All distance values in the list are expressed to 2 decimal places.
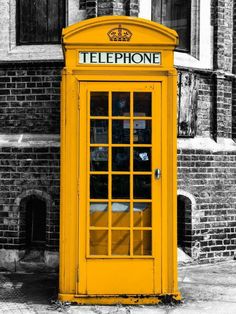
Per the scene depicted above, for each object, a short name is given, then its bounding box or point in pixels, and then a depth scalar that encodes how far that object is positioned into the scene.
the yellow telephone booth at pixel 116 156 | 5.78
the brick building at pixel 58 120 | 7.79
